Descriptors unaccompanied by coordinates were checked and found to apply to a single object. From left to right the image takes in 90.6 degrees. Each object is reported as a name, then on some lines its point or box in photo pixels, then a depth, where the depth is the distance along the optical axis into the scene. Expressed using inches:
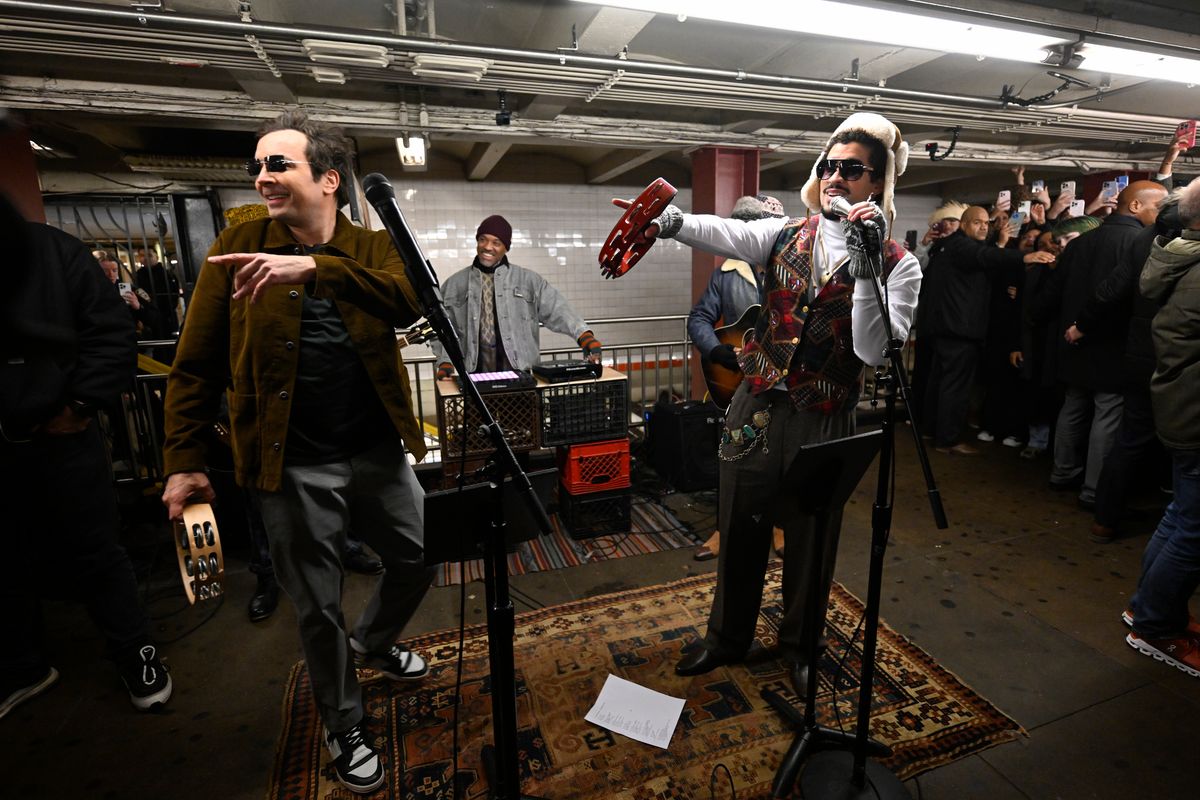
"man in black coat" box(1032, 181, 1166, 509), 149.9
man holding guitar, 138.7
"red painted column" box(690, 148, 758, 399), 227.8
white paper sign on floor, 83.5
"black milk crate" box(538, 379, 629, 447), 141.8
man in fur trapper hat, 69.3
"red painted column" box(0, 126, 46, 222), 153.9
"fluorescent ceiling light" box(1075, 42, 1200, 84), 129.6
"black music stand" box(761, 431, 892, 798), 62.2
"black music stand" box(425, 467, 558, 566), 51.5
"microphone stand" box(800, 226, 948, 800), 59.4
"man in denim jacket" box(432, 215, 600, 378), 156.9
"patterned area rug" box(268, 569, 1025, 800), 77.0
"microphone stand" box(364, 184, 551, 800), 48.6
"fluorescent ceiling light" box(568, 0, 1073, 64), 102.6
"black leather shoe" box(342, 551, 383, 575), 133.7
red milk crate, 146.3
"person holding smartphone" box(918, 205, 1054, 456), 192.5
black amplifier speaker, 173.5
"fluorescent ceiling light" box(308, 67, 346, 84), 129.9
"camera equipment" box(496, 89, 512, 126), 162.8
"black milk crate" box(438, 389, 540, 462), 134.7
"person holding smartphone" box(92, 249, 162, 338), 201.2
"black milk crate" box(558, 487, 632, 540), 148.3
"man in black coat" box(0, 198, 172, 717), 82.3
